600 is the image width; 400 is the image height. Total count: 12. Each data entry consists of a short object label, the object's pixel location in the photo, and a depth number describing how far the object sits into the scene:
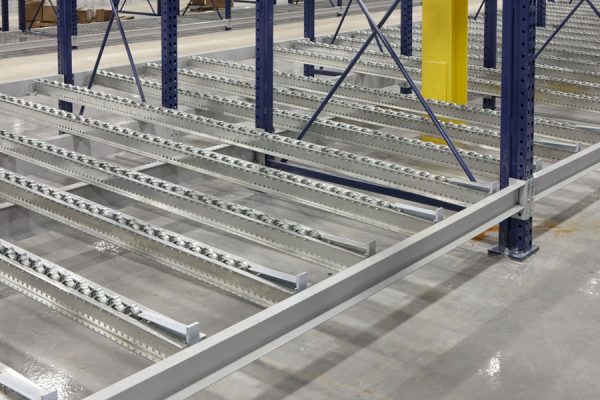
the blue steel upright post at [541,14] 12.35
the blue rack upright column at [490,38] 8.59
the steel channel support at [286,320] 2.82
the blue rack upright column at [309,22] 10.19
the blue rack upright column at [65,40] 7.56
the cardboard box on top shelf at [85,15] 15.87
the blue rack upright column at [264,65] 6.12
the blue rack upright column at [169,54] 6.89
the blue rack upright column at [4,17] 13.79
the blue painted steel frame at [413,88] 5.31
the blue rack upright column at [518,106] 4.98
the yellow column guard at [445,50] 7.16
